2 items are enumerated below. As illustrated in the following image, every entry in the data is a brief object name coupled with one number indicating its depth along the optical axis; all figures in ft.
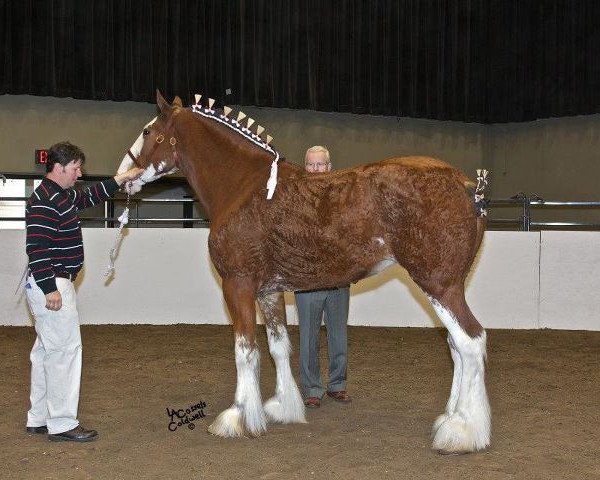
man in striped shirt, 12.40
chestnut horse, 12.39
